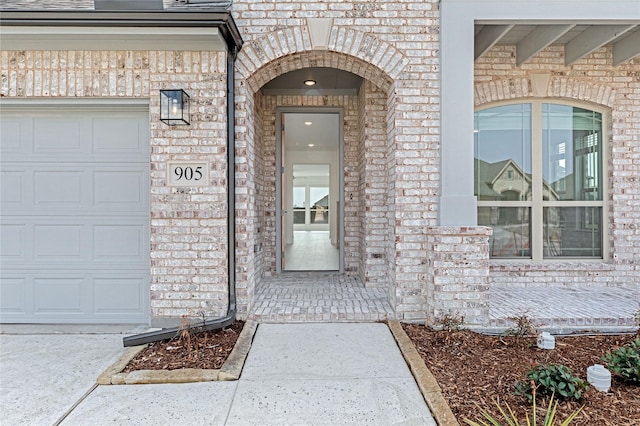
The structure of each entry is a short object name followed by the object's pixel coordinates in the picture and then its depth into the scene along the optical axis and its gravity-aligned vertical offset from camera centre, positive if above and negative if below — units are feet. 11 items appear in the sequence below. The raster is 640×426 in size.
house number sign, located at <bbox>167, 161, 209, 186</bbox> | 11.48 +1.27
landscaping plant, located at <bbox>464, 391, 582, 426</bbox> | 6.29 -3.74
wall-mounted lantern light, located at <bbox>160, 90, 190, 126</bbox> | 10.93 +3.23
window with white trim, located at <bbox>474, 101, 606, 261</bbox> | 15.51 +1.35
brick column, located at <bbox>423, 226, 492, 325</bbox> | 11.04 -1.79
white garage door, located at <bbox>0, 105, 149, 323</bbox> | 12.15 -0.19
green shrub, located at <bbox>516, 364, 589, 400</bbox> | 7.09 -3.34
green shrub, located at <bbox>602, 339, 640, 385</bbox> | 7.79 -3.28
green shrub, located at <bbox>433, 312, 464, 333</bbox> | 10.84 -3.26
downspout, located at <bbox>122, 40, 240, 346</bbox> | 11.46 +0.87
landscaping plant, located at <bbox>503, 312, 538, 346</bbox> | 10.43 -3.37
